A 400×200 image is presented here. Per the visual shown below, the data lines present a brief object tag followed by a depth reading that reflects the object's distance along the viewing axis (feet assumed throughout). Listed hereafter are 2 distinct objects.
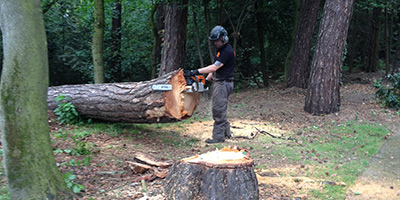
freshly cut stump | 11.37
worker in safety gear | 20.16
